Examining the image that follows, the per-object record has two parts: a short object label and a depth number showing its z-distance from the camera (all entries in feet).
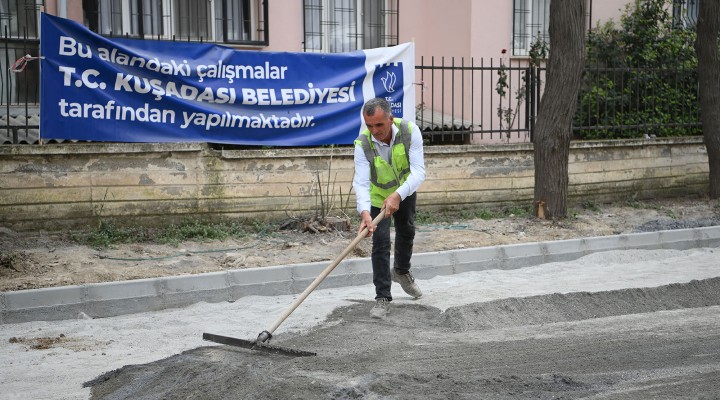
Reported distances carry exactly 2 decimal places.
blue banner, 33.50
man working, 24.85
